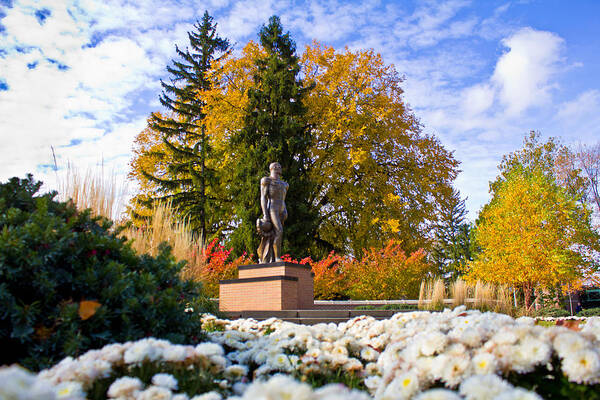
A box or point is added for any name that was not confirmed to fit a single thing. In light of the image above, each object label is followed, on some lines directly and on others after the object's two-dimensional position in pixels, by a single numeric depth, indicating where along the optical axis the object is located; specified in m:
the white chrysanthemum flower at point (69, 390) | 1.79
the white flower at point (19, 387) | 0.93
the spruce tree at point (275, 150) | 16.58
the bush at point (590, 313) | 13.79
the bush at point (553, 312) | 14.30
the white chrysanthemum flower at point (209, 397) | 1.98
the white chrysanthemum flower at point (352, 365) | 2.94
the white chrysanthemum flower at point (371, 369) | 3.07
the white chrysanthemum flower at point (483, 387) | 1.58
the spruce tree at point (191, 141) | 20.08
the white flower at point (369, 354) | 3.22
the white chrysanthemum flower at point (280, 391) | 1.13
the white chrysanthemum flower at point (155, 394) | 1.89
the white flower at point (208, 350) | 2.43
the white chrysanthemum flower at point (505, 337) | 2.10
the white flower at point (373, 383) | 2.58
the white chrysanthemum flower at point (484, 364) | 1.95
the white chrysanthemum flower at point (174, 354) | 2.23
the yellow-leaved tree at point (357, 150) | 17.00
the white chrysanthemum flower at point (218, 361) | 2.46
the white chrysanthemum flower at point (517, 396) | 1.44
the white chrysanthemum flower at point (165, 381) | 1.99
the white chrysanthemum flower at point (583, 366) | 1.83
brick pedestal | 9.21
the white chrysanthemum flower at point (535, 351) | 1.95
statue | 9.79
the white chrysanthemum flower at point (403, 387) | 1.90
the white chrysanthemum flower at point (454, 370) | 1.98
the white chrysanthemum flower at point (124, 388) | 1.91
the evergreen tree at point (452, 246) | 27.81
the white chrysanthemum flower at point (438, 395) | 1.47
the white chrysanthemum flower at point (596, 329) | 2.58
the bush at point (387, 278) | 12.44
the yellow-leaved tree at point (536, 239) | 13.34
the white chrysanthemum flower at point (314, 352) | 2.95
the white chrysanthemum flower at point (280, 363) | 2.83
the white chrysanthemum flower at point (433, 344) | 2.26
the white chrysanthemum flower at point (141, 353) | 2.16
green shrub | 2.52
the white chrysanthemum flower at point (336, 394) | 1.19
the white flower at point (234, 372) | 2.61
